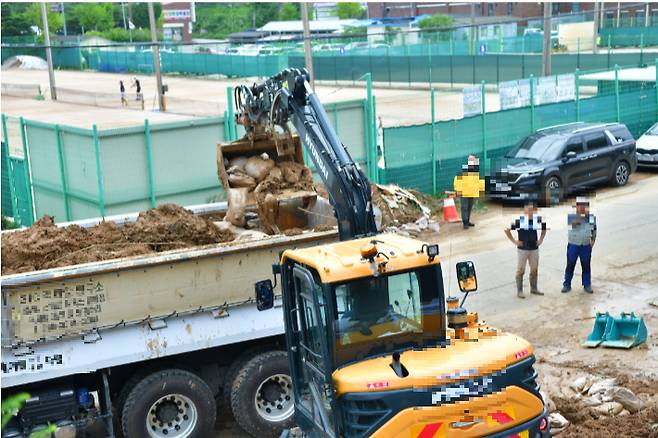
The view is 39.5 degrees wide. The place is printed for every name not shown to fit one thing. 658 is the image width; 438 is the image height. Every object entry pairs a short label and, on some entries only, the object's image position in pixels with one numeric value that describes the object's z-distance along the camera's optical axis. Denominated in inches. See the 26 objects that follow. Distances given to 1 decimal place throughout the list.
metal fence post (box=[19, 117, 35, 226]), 800.3
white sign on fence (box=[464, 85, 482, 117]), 907.4
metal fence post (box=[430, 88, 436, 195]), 868.0
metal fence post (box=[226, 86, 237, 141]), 767.7
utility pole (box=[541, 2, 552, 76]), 1086.4
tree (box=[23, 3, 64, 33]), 3378.4
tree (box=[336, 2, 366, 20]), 4119.1
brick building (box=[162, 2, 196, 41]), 4264.3
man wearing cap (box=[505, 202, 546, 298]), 570.6
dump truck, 349.1
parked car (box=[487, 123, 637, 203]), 829.2
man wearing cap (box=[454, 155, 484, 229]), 757.3
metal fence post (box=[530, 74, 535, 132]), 952.3
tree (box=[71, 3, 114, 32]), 3934.5
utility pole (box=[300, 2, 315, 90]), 927.7
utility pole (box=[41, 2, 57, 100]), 1808.6
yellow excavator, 269.0
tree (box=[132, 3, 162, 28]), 4105.3
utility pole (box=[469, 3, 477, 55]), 2231.2
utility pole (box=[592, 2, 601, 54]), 1966.4
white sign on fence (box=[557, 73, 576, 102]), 986.7
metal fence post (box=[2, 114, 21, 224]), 818.8
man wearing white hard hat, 572.1
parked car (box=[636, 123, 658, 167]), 954.1
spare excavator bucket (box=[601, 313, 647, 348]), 471.7
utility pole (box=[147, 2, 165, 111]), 1432.1
